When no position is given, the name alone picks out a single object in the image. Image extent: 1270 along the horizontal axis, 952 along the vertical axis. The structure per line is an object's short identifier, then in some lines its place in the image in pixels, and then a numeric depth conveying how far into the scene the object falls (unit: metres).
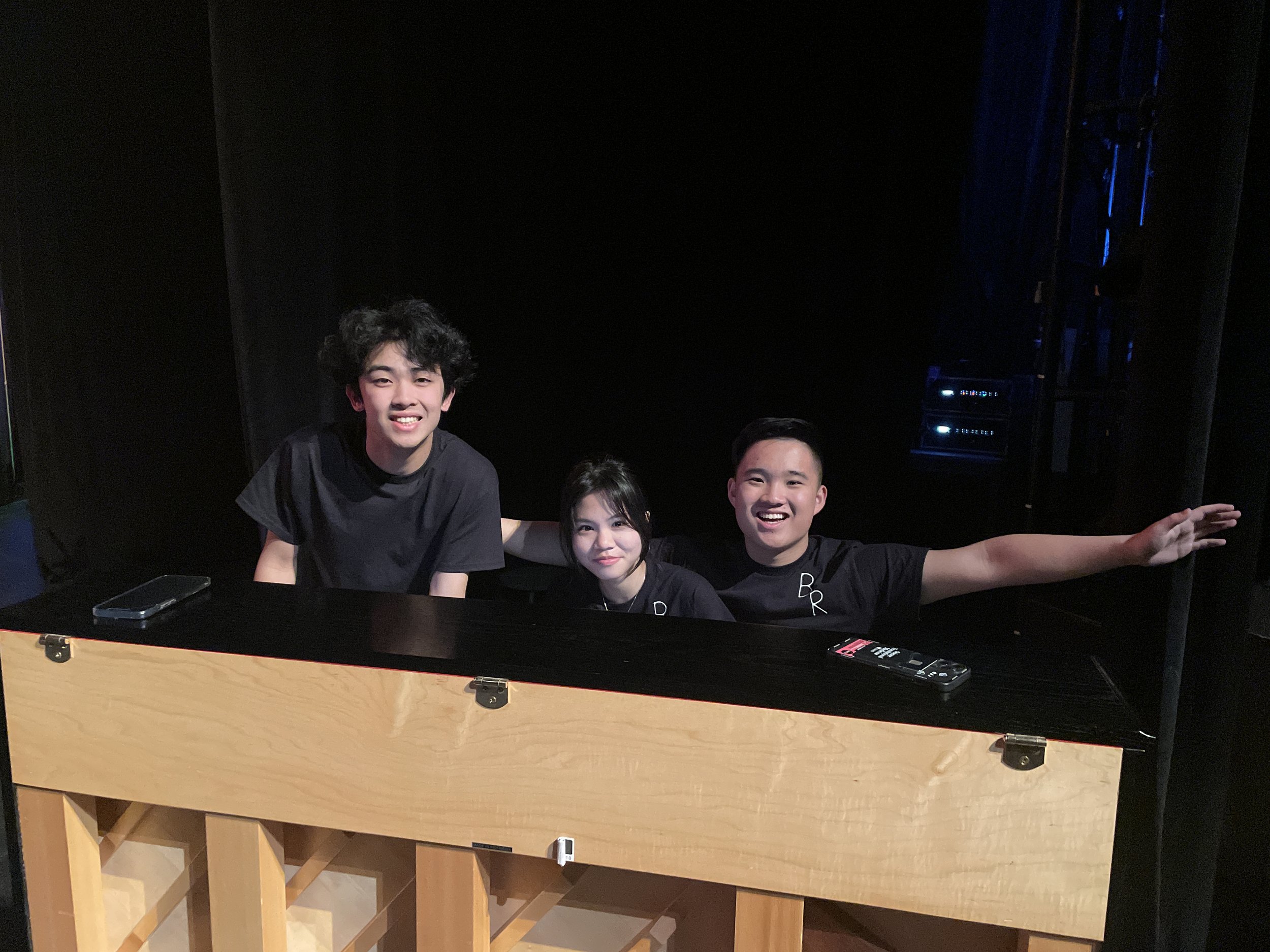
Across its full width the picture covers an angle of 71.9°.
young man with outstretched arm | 1.31
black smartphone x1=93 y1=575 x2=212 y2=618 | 1.22
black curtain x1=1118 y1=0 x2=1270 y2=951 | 1.19
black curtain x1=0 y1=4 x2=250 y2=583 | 1.53
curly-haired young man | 1.48
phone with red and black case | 1.07
